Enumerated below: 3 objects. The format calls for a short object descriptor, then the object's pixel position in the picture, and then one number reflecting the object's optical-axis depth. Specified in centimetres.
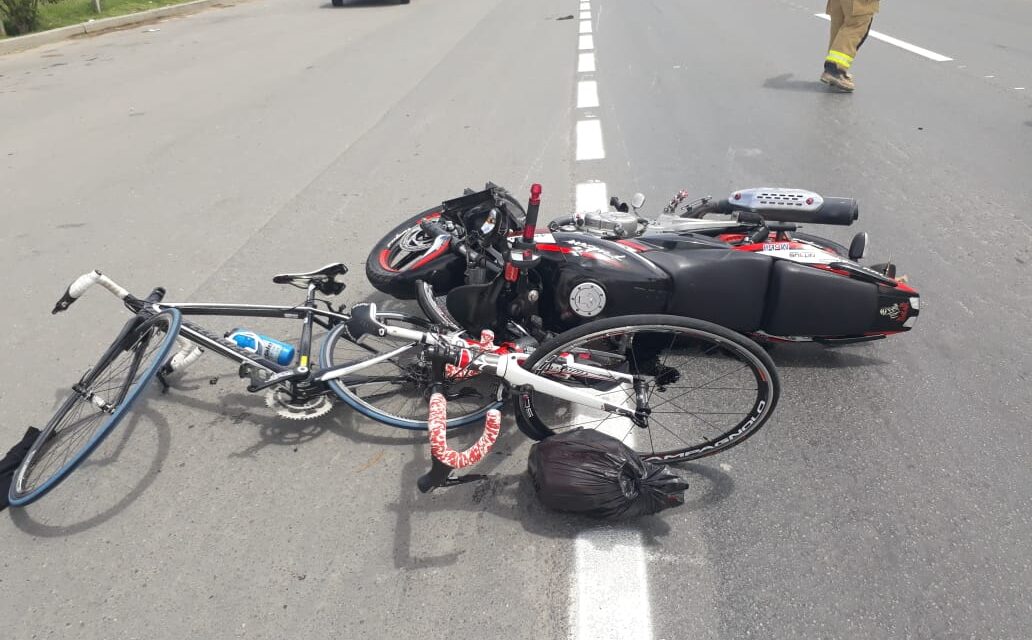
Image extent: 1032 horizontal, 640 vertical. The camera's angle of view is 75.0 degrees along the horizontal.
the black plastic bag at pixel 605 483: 262
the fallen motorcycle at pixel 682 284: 322
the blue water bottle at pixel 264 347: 317
